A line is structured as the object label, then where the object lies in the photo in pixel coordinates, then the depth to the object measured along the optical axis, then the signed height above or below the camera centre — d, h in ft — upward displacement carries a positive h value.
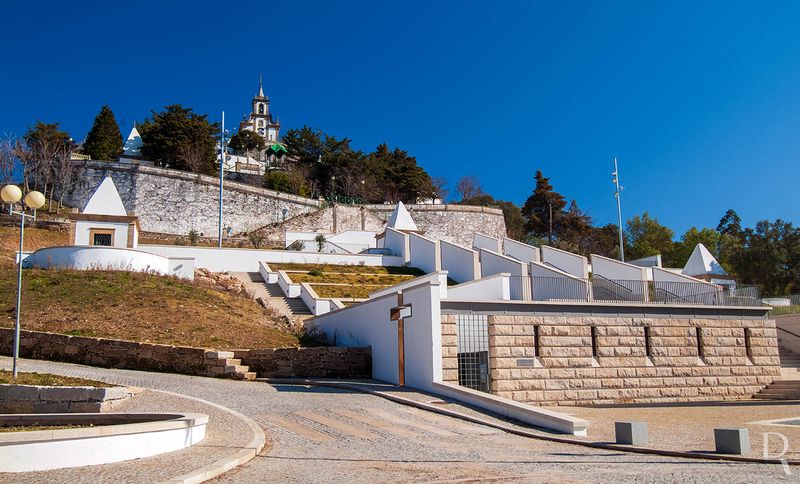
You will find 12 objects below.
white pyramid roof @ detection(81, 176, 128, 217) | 107.45 +22.36
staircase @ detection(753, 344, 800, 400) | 69.72 -7.26
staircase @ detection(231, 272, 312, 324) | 88.63 +4.96
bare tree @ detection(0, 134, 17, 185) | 167.22 +45.70
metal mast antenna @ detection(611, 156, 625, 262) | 137.69 +30.84
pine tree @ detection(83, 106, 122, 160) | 202.90 +63.74
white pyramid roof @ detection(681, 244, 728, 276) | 137.39 +12.92
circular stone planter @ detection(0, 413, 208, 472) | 21.65 -3.90
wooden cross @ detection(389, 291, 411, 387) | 55.06 +0.00
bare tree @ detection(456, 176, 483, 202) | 290.21 +62.48
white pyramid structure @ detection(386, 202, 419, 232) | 163.43 +28.04
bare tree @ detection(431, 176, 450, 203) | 264.58 +57.45
